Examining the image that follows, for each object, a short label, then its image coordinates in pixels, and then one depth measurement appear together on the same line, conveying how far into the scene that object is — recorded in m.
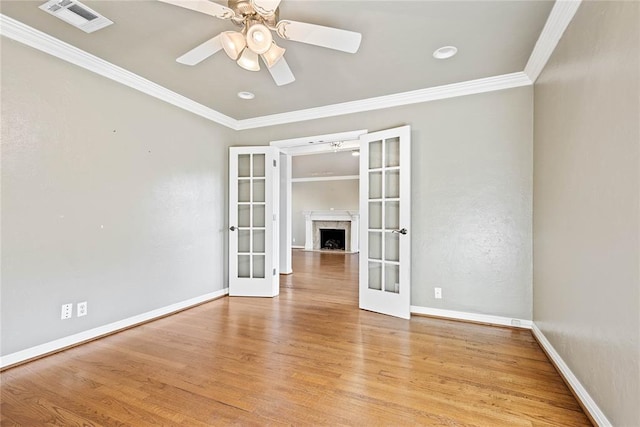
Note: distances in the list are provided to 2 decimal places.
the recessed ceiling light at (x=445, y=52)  2.48
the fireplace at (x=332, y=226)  9.27
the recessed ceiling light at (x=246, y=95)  3.42
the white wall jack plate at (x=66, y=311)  2.49
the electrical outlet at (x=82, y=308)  2.60
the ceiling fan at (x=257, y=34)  1.61
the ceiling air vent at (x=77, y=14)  1.99
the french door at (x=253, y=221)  4.17
